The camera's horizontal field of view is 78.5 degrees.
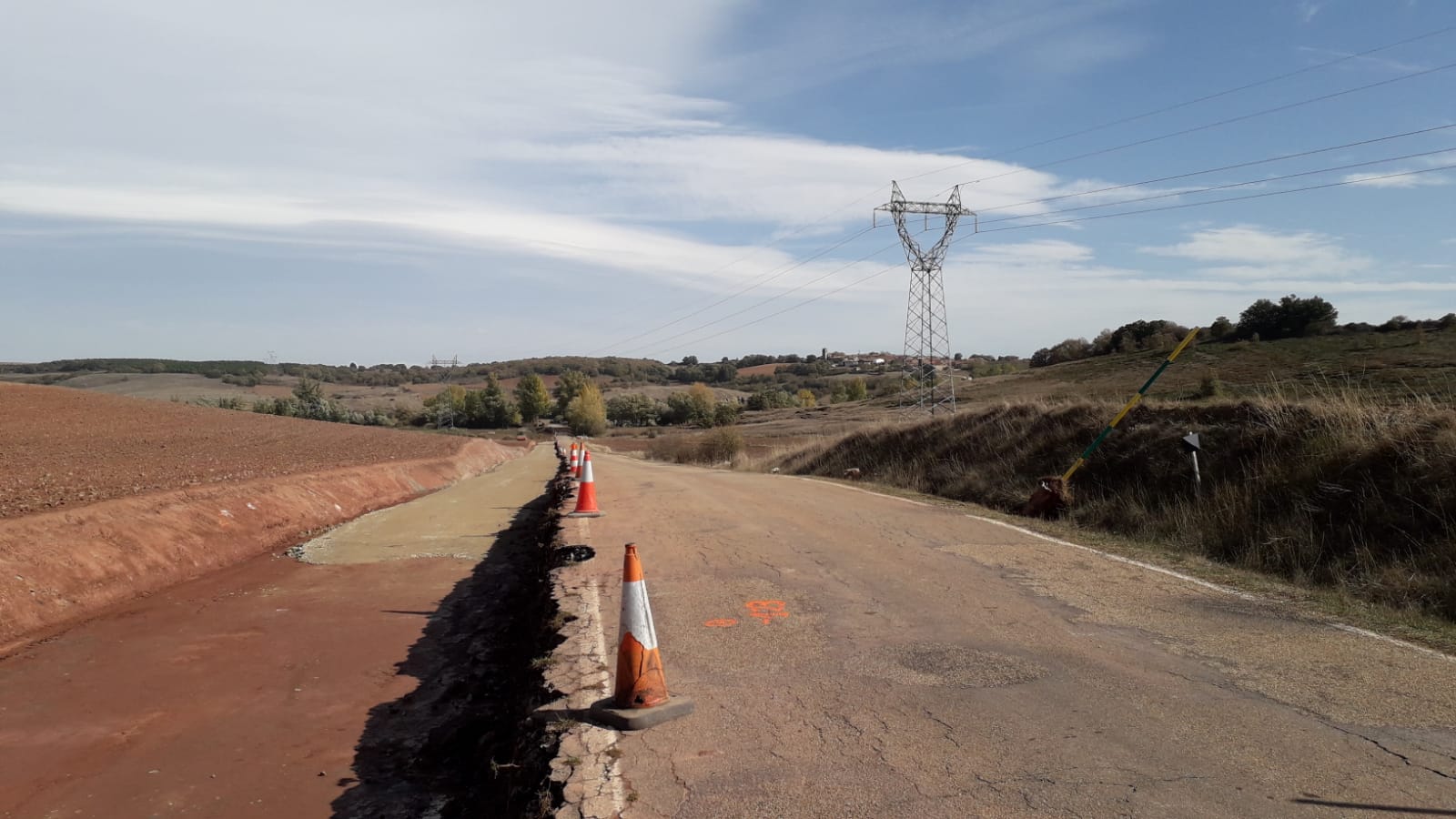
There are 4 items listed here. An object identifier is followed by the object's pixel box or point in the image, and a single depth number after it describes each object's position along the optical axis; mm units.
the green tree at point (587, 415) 96250
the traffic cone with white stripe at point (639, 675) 4438
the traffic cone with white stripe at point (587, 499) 12570
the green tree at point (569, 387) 120562
